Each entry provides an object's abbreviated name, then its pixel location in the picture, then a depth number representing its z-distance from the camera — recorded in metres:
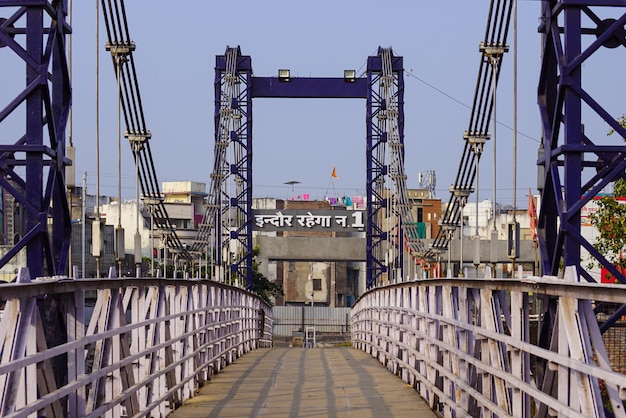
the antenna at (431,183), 134.88
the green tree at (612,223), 32.53
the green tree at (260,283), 82.69
